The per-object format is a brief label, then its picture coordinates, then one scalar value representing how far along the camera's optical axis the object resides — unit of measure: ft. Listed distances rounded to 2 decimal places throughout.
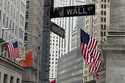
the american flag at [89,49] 60.89
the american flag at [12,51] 96.47
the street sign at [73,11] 38.38
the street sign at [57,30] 41.17
